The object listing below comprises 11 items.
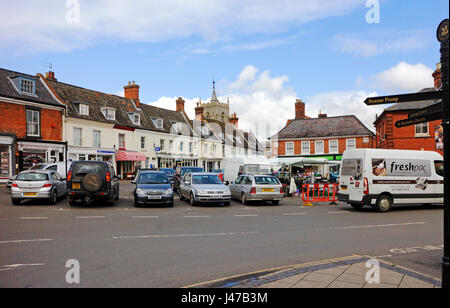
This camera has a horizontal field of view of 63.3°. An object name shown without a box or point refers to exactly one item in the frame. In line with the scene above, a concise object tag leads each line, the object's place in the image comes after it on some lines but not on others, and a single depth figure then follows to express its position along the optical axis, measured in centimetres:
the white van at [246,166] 2775
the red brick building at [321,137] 4724
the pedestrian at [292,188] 2258
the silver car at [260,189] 1767
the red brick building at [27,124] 2786
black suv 1524
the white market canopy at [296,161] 2524
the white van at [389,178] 1527
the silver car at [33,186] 1555
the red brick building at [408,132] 3244
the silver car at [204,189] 1664
